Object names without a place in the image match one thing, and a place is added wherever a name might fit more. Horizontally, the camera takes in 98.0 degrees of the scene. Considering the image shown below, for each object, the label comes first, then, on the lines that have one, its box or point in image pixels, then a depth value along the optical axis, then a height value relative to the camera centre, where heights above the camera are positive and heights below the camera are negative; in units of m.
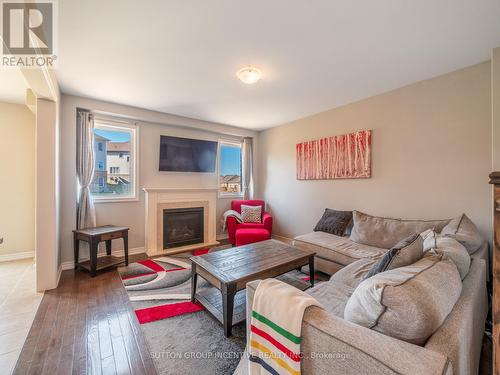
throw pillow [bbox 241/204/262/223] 4.23 -0.49
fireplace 3.95 -0.71
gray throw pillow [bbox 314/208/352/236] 3.24 -0.52
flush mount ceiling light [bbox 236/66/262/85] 2.36 +1.26
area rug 1.53 -1.20
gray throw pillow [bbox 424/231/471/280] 1.28 -0.39
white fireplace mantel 3.74 -0.32
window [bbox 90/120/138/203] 3.54 +0.45
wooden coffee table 1.79 -0.75
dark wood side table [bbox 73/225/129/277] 2.81 -0.68
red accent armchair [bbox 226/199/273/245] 3.98 -0.67
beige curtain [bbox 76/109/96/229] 3.22 +0.33
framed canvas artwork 3.27 +0.53
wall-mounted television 3.98 +0.67
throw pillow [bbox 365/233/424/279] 1.27 -0.40
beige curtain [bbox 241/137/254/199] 5.06 +0.56
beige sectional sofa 0.68 -0.55
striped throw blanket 0.89 -0.62
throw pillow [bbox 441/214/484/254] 1.84 -0.41
